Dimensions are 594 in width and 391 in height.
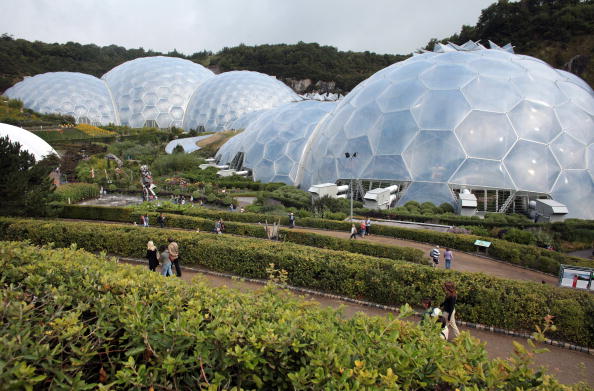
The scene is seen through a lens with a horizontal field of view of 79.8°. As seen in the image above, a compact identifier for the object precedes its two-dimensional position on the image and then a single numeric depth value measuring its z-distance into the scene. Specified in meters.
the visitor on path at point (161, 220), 16.22
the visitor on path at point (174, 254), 9.65
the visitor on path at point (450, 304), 6.58
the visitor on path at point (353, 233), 14.85
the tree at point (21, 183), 13.39
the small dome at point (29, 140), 27.82
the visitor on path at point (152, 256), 9.46
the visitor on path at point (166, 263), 9.23
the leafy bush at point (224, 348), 2.83
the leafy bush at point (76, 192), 21.31
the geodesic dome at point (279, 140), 28.28
